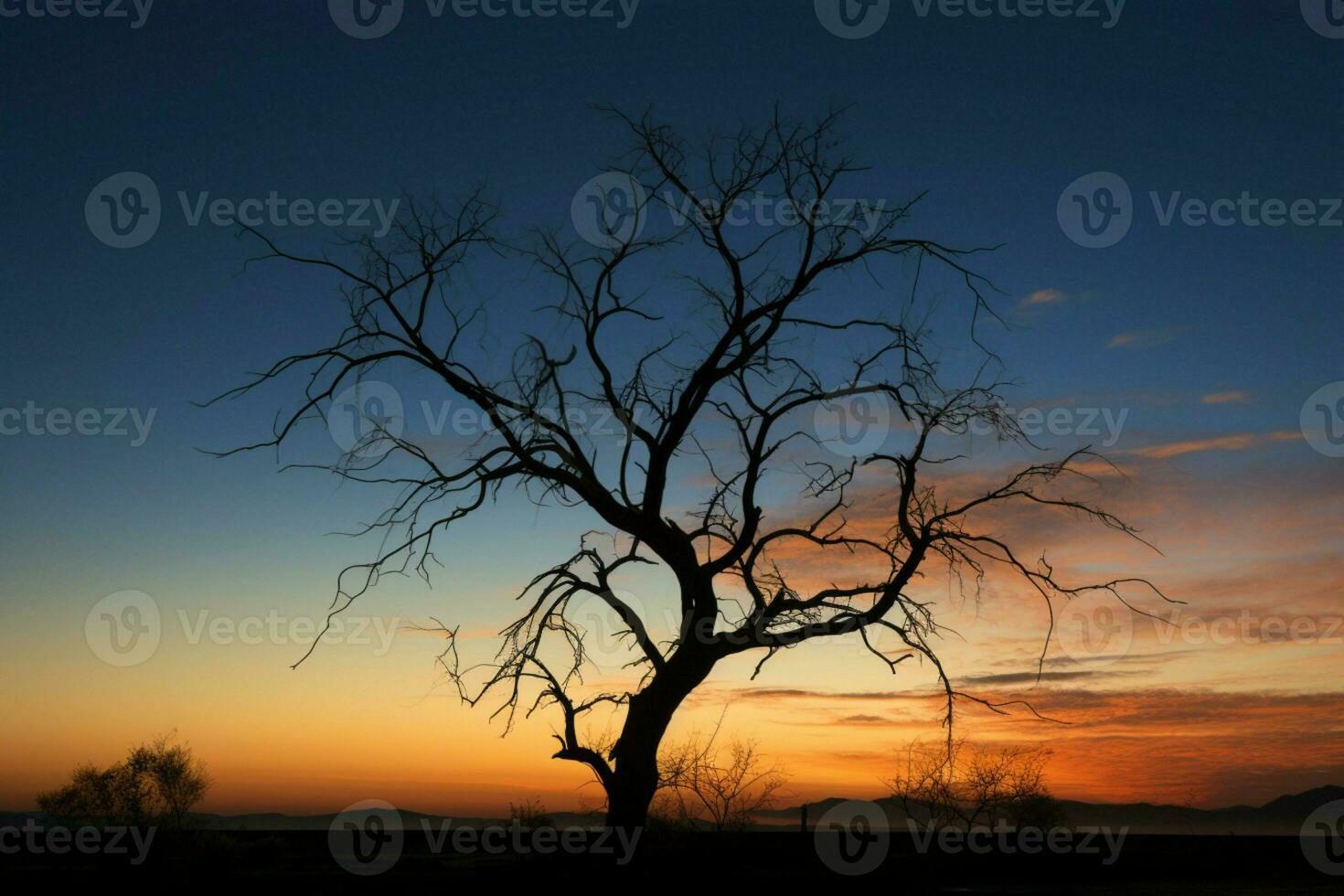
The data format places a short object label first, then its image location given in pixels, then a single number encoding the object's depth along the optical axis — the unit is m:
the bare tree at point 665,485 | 12.59
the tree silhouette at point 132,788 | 30.80
